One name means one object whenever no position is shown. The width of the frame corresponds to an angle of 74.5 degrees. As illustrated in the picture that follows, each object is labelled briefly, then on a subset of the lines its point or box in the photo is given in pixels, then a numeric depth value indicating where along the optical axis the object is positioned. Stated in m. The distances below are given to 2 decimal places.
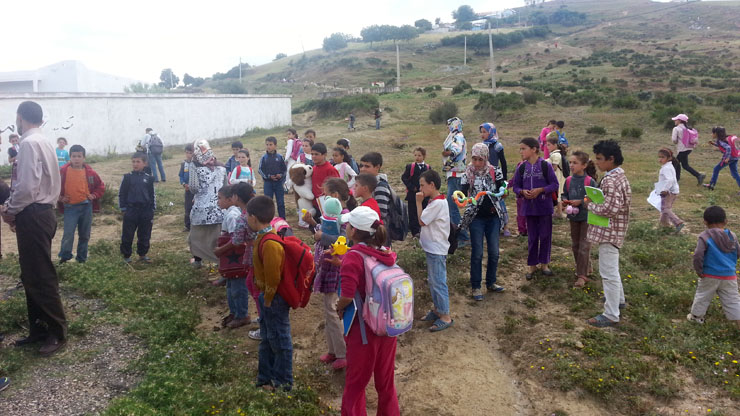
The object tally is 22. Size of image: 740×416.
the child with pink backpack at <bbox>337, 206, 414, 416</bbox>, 3.34
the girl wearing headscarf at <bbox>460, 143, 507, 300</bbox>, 5.88
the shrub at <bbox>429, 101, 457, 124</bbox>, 27.31
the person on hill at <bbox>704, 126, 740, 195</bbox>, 11.27
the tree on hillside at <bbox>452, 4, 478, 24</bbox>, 137.88
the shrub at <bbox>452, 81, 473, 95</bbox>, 38.62
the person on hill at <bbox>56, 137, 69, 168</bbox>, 11.26
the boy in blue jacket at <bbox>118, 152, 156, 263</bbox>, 7.16
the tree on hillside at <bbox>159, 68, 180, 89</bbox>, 97.36
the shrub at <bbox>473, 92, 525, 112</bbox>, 26.27
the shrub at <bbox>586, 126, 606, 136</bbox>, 19.77
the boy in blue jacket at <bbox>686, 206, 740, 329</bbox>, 4.98
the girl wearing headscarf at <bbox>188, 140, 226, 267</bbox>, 6.21
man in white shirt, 4.14
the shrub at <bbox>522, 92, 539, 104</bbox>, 27.56
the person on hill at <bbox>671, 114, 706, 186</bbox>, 11.84
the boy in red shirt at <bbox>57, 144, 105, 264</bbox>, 6.88
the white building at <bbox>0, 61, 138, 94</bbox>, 49.75
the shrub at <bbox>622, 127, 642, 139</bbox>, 18.84
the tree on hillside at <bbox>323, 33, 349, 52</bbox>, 116.25
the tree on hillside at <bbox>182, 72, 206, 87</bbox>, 95.19
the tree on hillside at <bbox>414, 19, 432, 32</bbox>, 129.27
